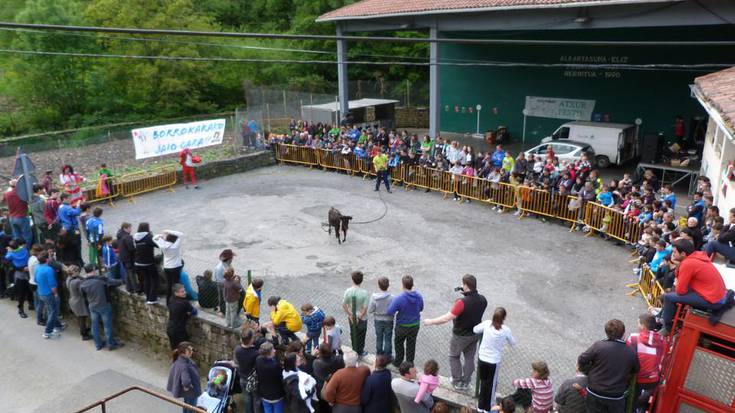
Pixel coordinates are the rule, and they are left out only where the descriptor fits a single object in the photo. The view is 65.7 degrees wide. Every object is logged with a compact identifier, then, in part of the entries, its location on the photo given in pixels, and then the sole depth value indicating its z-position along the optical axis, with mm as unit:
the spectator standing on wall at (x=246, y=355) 7645
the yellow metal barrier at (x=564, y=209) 15289
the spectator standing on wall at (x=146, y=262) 10125
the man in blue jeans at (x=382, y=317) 7941
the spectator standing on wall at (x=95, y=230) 11734
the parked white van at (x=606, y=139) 22234
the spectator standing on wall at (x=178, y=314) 9328
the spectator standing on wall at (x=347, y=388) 6711
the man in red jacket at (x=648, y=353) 6078
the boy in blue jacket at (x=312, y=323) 8305
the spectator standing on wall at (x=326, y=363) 7102
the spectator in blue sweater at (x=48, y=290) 10836
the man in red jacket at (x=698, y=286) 5980
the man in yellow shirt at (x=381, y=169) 18625
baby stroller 8086
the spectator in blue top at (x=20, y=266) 11773
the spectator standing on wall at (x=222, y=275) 9500
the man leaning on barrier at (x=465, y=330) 7141
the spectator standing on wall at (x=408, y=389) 6531
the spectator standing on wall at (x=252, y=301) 8906
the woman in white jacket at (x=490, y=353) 6695
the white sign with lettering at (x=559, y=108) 26516
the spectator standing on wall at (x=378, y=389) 6727
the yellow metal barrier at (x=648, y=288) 10047
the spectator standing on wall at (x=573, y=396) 6164
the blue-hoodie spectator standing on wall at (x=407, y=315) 7711
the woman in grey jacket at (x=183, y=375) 7992
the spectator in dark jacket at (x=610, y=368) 5818
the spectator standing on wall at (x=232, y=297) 9102
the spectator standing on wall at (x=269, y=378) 7426
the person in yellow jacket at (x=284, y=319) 8398
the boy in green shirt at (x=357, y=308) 8125
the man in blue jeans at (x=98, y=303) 10398
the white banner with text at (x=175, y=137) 19453
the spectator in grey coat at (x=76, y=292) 10594
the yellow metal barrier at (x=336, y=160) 21562
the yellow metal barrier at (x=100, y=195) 18344
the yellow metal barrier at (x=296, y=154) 22875
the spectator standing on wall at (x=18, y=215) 13328
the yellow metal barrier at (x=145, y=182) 19031
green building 18828
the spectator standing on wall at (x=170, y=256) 9945
